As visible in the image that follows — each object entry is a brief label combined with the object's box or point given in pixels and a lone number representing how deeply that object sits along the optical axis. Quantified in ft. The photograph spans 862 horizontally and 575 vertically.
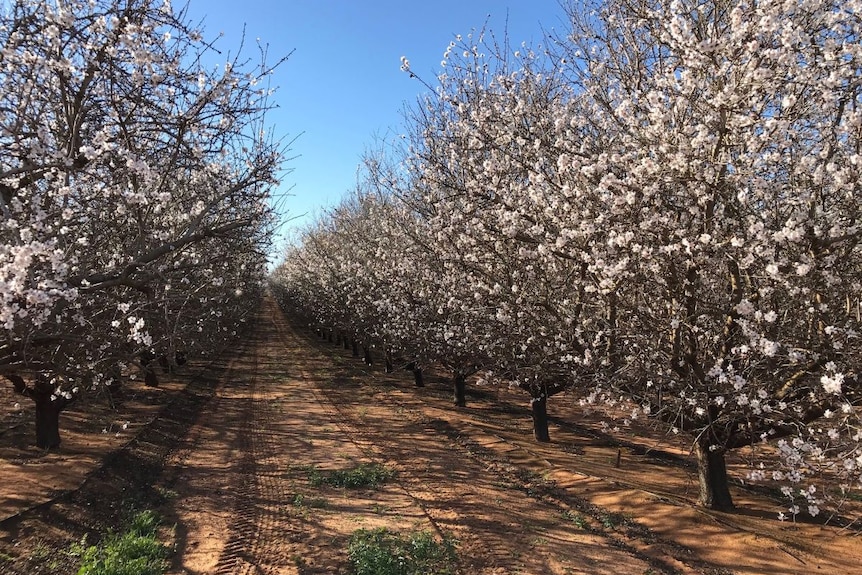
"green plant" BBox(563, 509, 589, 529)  25.98
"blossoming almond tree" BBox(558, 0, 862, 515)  18.81
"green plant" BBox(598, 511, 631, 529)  26.09
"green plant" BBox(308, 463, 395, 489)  30.83
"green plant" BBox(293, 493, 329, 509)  27.43
